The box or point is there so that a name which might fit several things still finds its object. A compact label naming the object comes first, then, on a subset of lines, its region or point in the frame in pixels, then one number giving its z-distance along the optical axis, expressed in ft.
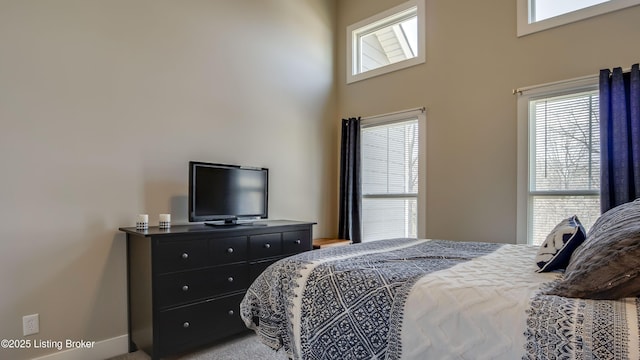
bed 3.43
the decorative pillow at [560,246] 5.03
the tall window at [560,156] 9.28
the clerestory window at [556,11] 8.96
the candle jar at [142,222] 8.50
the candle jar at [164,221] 8.92
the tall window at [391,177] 12.90
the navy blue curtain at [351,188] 13.85
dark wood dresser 7.87
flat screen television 9.38
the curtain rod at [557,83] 9.00
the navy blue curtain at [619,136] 8.25
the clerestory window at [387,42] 12.70
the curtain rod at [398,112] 12.30
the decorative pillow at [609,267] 3.51
